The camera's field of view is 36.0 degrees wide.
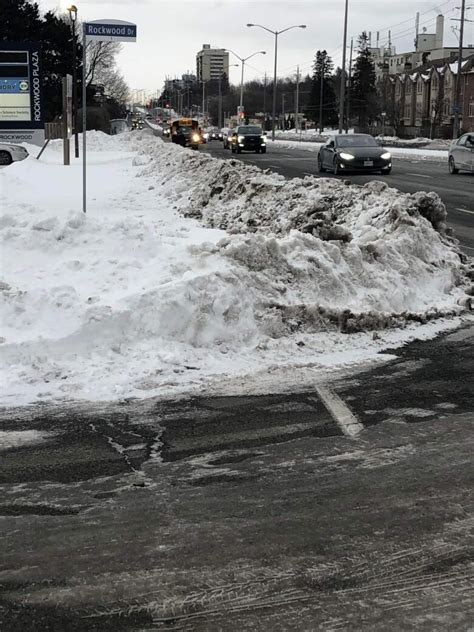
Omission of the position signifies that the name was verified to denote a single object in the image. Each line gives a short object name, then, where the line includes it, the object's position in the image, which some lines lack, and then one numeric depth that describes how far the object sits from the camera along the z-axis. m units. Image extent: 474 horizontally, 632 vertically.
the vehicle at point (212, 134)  87.75
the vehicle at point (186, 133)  56.22
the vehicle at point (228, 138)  52.23
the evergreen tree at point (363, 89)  105.56
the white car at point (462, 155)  27.67
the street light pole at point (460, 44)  49.03
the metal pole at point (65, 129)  25.61
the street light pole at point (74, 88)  30.45
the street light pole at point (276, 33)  67.01
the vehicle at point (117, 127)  80.69
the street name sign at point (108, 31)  11.37
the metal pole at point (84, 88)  11.15
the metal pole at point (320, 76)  96.19
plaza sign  31.38
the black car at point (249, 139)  46.73
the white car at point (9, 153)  30.73
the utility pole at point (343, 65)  50.58
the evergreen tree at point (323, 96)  115.69
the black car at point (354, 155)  26.23
